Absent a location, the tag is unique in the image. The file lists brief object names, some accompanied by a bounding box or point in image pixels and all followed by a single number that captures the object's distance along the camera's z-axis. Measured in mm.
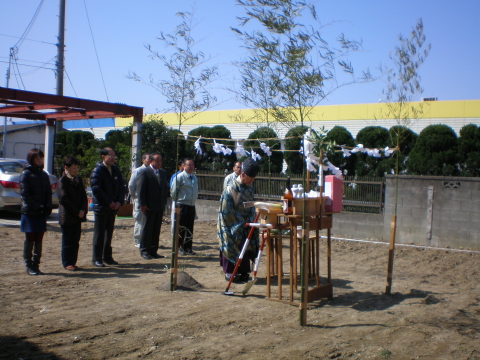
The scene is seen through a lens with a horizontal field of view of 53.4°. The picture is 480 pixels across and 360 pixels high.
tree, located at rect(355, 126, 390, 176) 12594
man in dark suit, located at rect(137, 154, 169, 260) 7859
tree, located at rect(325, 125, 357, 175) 12438
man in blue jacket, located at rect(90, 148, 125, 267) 7066
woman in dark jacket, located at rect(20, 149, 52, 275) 6312
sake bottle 4895
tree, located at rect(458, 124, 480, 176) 10945
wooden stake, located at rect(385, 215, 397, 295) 5500
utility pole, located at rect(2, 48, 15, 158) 23962
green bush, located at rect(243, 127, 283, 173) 13625
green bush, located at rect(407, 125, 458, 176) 11352
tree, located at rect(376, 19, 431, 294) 5543
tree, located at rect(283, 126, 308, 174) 13508
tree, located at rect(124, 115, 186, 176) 13266
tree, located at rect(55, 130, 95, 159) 23908
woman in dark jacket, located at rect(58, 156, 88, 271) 6652
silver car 11719
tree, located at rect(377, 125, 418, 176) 12175
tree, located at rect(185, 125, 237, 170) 14715
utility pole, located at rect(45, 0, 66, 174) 20734
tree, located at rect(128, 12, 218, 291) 5586
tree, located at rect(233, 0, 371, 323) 4320
